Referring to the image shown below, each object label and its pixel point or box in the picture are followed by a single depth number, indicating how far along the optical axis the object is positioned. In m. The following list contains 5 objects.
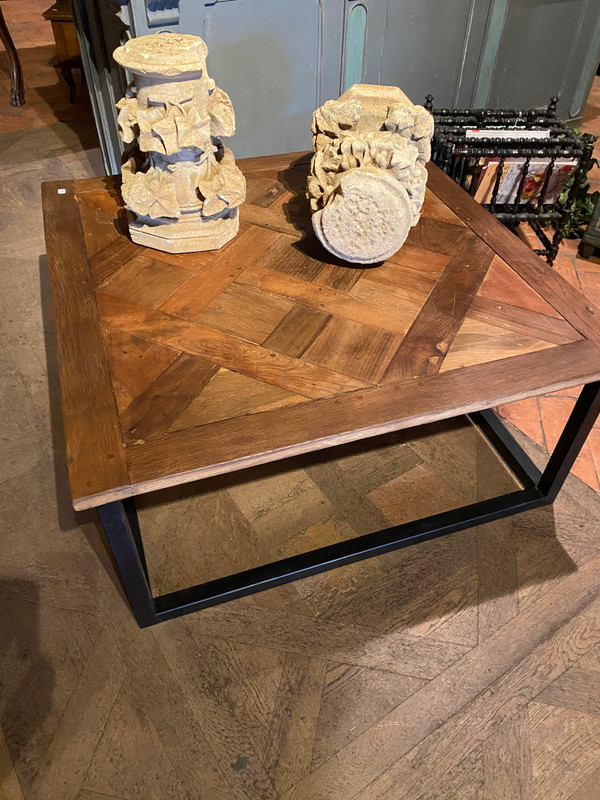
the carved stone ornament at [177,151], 1.44
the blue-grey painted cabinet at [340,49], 2.34
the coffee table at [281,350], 1.26
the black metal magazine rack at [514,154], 2.25
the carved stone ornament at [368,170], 1.50
